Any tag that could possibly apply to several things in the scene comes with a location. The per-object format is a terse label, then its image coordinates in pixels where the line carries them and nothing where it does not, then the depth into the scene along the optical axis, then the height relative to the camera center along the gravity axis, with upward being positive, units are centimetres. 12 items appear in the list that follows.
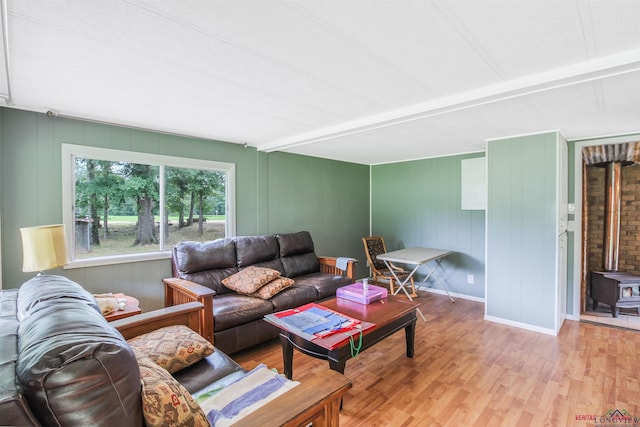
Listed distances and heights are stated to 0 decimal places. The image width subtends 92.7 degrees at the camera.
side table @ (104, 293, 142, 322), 216 -76
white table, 391 -65
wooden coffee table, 191 -88
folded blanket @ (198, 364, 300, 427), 127 -85
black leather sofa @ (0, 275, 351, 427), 74 -42
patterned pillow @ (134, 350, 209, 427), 91 -62
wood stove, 366 -102
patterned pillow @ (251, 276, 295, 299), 302 -80
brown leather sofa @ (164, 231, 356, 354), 260 -76
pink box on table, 264 -76
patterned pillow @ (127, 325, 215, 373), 159 -75
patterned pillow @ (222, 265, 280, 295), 307 -72
